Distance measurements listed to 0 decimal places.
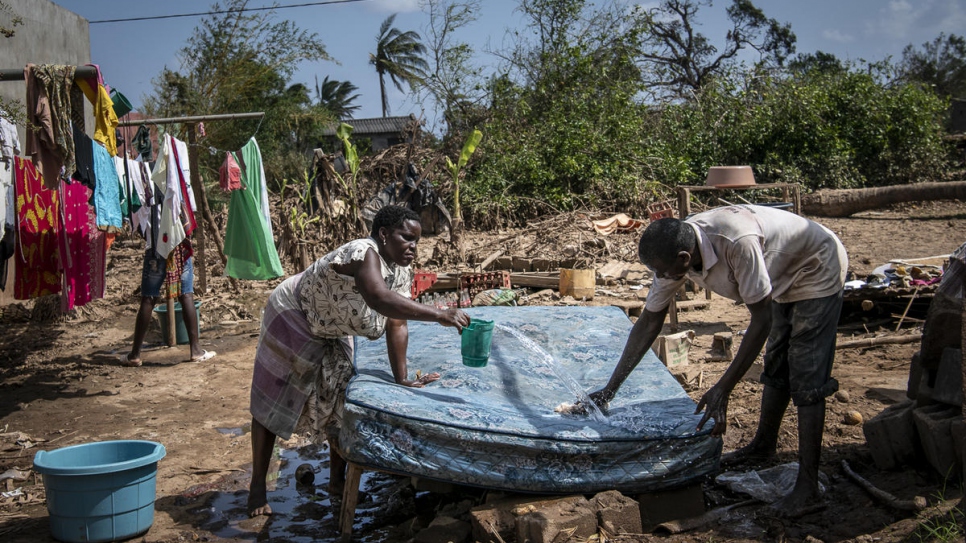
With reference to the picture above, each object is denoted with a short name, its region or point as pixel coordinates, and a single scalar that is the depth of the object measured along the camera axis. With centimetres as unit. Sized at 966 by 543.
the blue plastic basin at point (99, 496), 332
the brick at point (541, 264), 1030
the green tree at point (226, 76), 1515
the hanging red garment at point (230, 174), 755
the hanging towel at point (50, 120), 477
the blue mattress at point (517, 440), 315
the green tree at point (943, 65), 3478
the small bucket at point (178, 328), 752
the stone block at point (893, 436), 333
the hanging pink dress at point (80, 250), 677
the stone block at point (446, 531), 314
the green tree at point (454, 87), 1742
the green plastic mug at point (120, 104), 585
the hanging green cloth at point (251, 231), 775
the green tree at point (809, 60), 3019
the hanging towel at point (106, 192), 585
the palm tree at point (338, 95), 3794
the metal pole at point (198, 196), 790
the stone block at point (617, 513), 305
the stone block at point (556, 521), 292
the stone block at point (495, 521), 304
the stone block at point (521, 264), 1039
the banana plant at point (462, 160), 1153
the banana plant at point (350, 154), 1145
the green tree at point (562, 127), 1405
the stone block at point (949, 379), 313
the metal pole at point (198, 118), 652
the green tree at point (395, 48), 3291
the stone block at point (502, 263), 1057
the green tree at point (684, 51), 2288
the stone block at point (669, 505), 329
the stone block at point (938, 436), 308
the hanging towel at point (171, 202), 659
